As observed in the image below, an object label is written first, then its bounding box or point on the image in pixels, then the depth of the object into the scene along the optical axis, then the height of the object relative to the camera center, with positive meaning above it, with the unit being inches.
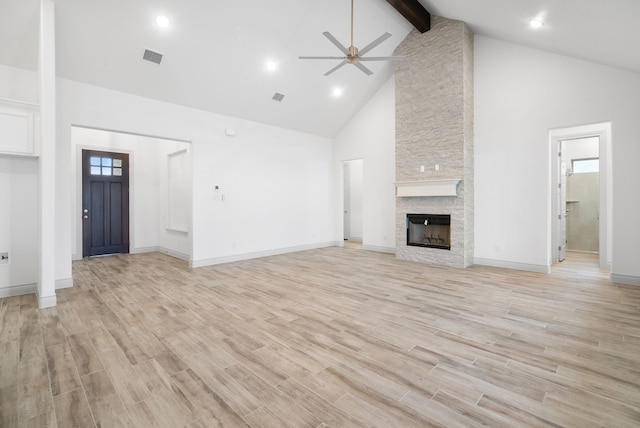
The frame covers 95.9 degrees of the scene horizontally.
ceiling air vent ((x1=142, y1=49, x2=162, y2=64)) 173.8 +96.3
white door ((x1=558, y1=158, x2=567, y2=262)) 228.7 -2.2
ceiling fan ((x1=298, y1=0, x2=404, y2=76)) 151.4 +85.5
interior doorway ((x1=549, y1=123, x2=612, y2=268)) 202.2 +16.3
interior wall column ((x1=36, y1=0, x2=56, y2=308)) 134.0 +29.8
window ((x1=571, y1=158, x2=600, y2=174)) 264.8 +44.0
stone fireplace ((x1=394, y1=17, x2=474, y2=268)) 214.1 +60.0
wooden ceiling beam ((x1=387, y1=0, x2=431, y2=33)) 200.5 +144.3
